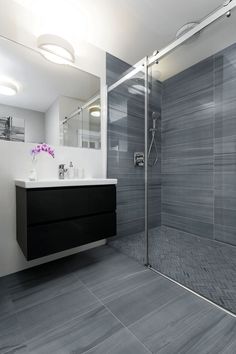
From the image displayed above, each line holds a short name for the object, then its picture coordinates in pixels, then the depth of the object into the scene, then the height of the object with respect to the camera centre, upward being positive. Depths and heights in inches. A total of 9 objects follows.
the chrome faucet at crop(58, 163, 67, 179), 72.5 +0.8
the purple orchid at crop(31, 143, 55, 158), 67.5 +8.8
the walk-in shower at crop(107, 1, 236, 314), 78.4 +12.6
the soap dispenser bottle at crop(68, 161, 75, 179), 76.2 +0.6
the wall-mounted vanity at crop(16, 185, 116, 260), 52.3 -14.1
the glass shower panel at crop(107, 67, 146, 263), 90.6 +8.4
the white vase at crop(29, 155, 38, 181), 63.8 +0.3
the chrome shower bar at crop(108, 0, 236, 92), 54.8 +47.7
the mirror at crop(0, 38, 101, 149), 63.0 +27.9
